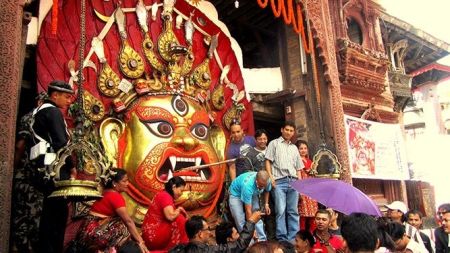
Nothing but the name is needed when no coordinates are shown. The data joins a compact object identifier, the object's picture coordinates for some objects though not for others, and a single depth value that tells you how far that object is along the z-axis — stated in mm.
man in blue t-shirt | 5461
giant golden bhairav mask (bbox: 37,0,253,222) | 6262
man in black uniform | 3697
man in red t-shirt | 4583
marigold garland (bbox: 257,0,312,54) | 7518
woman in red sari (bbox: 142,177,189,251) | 4570
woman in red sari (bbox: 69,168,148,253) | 3889
